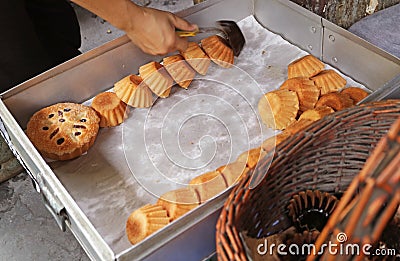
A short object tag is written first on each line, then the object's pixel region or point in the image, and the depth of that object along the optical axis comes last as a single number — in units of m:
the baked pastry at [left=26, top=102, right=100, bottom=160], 1.42
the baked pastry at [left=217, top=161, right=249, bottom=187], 1.23
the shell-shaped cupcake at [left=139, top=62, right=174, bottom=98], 1.59
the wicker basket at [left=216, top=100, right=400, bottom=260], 0.98
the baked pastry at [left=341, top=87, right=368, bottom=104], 1.48
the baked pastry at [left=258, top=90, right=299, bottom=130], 1.47
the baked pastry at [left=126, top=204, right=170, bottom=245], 1.18
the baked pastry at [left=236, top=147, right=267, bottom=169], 1.26
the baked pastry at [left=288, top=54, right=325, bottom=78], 1.59
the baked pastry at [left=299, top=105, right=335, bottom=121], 1.40
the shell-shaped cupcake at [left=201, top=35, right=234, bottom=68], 1.69
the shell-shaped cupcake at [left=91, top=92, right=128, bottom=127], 1.54
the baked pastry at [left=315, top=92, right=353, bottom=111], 1.44
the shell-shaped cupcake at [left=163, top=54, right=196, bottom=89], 1.62
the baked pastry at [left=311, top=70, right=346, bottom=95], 1.55
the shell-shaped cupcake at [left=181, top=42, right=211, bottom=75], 1.65
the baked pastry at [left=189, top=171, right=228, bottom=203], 1.21
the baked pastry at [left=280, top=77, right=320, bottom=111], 1.51
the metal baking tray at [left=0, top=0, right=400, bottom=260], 1.05
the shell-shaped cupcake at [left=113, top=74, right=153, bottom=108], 1.57
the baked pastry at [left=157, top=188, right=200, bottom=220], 1.21
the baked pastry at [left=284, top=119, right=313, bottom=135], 1.32
